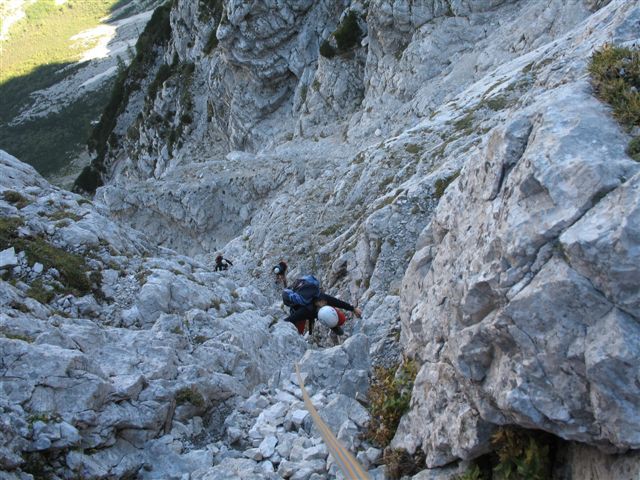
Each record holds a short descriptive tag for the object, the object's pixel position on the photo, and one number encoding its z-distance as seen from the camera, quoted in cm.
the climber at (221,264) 2699
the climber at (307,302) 1401
